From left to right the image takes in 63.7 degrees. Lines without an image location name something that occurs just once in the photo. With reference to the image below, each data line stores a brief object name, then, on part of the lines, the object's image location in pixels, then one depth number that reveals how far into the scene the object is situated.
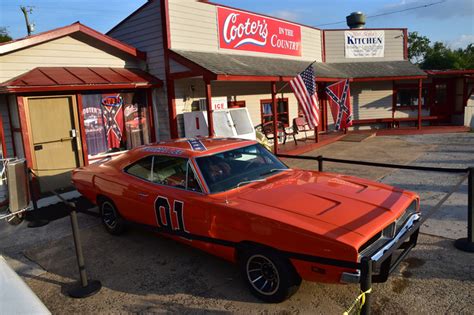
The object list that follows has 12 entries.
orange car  3.31
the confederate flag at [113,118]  9.38
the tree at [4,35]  43.42
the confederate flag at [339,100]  14.05
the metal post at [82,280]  4.12
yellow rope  2.71
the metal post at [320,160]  6.00
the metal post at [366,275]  2.71
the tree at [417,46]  59.59
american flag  10.54
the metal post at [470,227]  4.67
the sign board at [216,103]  11.25
